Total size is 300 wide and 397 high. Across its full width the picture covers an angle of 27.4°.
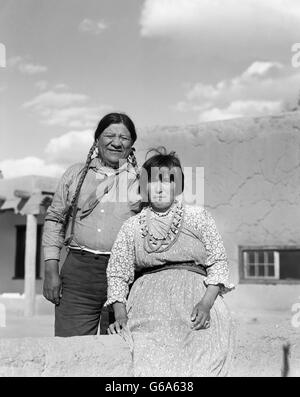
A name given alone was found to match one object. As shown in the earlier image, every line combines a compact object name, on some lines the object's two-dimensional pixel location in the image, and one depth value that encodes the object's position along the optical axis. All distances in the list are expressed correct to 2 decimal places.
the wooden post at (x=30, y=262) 10.85
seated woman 2.60
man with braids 3.06
